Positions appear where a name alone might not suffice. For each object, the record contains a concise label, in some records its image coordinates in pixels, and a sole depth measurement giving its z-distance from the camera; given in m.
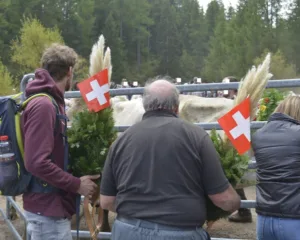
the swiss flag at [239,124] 3.41
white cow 7.31
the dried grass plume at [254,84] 3.39
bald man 2.72
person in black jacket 3.13
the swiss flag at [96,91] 3.84
